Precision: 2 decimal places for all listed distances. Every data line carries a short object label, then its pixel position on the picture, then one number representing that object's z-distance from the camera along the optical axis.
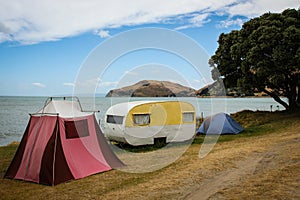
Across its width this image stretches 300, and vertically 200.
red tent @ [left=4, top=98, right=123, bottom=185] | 6.55
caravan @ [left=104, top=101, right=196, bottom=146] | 10.59
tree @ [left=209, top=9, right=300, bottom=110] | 14.57
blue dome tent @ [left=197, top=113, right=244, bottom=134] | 13.74
